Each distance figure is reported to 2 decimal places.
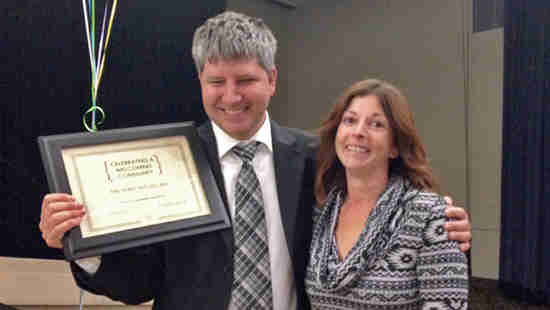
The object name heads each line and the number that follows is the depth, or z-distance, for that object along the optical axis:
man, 1.31
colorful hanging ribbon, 1.37
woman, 1.24
